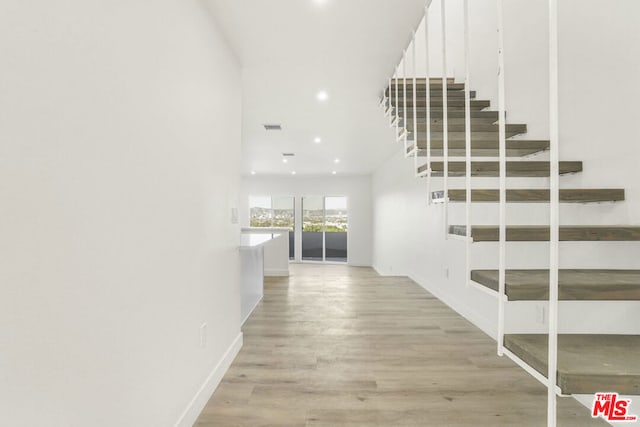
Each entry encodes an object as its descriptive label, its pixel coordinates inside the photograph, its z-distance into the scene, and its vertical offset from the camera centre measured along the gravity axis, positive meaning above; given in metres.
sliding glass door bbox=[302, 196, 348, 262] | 11.00 -0.36
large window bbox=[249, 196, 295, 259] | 11.05 +0.09
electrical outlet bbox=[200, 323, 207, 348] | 2.06 -0.73
